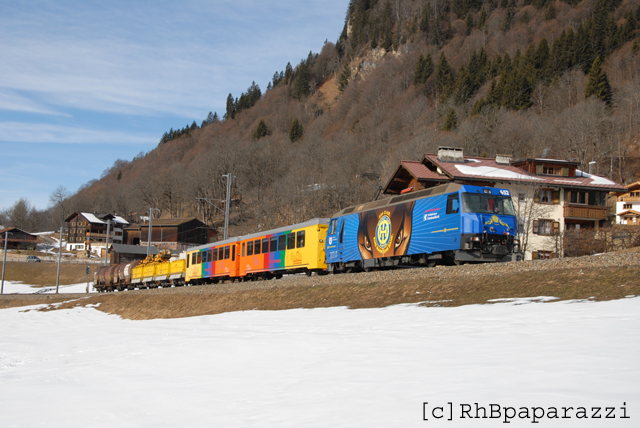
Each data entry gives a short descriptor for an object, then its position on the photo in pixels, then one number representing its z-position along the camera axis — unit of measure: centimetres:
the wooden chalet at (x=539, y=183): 4081
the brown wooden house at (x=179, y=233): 9188
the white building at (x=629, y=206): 6228
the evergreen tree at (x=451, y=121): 7938
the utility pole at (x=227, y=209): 3969
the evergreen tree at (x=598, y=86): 7269
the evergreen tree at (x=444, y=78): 10239
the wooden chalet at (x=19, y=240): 11400
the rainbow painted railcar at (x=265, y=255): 2811
